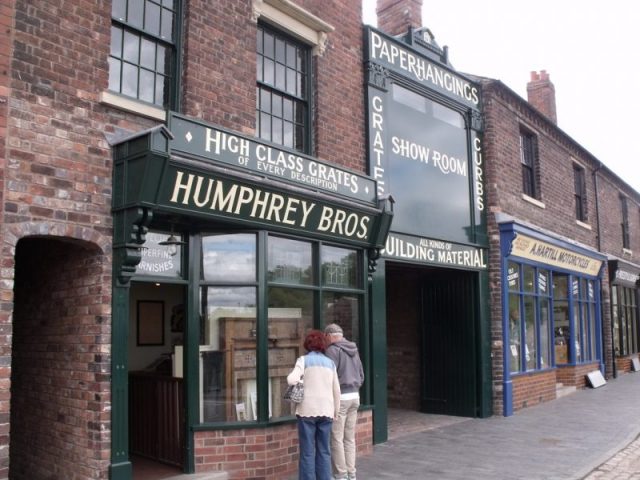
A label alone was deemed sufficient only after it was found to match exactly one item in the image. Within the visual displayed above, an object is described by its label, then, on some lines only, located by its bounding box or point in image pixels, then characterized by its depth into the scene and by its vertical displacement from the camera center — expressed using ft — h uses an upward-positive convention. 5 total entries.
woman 21.25 -3.13
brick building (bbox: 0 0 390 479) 19.75 +3.19
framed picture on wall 32.22 -0.43
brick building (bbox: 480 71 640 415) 40.65 +4.00
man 22.84 -3.17
